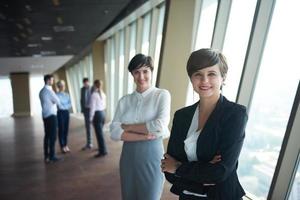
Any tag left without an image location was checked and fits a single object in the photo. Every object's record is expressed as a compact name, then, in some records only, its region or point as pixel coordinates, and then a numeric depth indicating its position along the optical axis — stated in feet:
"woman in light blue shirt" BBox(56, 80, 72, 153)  21.55
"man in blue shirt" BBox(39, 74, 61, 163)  19.21
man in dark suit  24.49
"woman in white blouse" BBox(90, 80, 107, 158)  21.83
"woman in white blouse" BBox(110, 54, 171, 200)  7.49
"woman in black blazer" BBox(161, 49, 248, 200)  4.69
